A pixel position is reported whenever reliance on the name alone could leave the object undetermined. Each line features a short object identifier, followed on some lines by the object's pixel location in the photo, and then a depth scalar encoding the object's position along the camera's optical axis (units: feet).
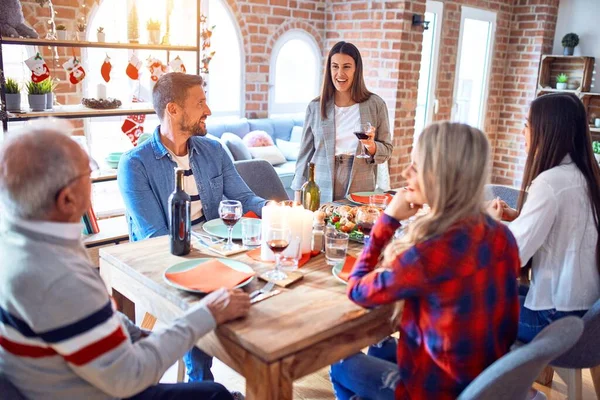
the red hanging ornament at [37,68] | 10.36
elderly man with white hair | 3.36
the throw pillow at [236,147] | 14.44
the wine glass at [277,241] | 4.99
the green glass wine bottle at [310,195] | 7.22
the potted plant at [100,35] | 11.46
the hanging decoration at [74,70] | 11.32
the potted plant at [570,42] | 20.10
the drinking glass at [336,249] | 5.63
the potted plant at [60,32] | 11.01
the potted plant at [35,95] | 10.50
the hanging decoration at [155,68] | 12.49
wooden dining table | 3.95
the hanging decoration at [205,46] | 15.15
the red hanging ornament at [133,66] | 12.59
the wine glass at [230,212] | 5.69
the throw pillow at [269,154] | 15.52
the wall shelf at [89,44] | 10.14
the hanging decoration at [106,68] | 12.09
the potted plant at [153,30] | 12.30
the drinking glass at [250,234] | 6.03
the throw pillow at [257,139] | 15.80
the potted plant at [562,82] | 20.36
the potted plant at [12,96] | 10.14
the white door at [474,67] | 20.57
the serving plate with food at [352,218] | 6.20
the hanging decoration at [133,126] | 13.26
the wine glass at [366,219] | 6.07
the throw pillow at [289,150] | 16.72
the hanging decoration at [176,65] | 12.64
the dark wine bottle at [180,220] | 5.42
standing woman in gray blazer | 9.82
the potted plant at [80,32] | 11.45
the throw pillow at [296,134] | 17.48
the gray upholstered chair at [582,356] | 5.40
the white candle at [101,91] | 11.65
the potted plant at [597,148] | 19.17
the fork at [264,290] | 4.74
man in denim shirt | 6.97
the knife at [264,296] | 4.63
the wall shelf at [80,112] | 10.18
